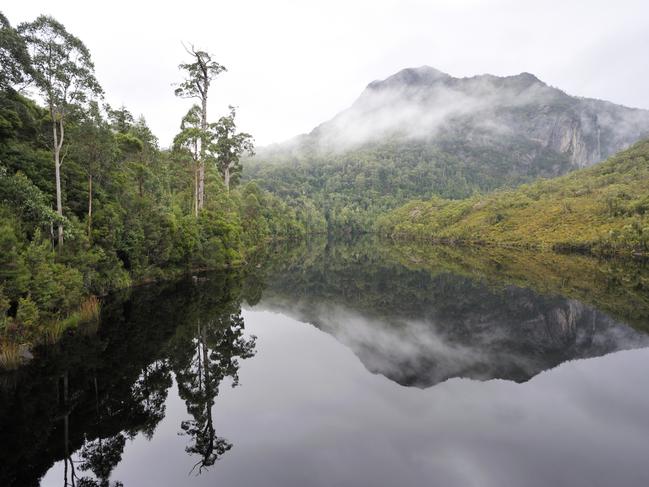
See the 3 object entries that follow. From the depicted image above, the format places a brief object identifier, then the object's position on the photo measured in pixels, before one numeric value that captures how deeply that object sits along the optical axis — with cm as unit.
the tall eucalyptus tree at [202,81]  3384
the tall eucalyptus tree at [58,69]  1780
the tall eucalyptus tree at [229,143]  4594
